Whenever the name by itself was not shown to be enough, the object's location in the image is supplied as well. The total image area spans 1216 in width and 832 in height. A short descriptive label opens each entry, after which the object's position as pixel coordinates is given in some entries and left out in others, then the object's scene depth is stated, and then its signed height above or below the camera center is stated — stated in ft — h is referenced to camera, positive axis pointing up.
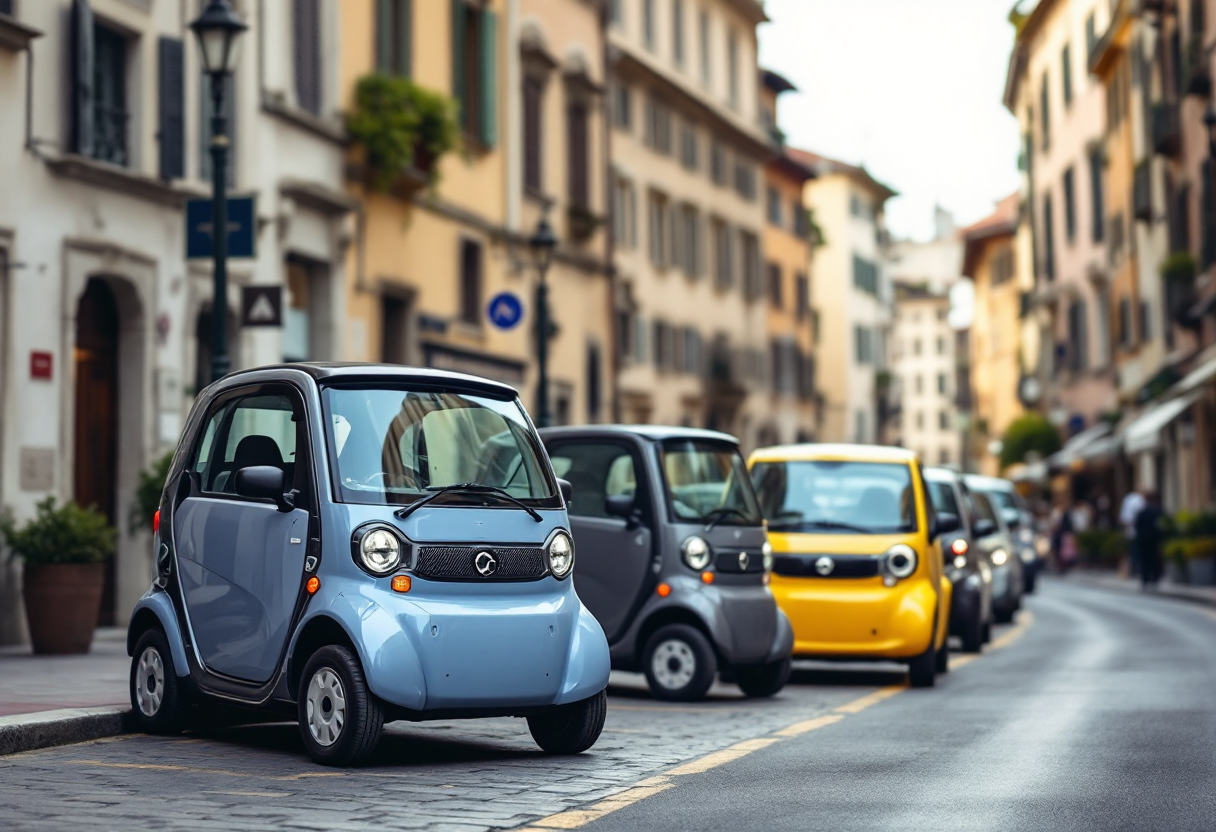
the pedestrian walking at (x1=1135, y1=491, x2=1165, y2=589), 119.24 -0.51
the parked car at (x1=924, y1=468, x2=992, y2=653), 61.05 -0.96
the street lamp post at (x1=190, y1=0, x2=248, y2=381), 52.24 +10.92
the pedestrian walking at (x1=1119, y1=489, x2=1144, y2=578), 126.31 +0.97
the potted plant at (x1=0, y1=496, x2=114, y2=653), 52.60 -0.77
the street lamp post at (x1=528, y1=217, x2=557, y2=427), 79.87 +10.07
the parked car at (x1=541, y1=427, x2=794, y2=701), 43.86 -0.43
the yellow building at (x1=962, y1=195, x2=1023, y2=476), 277.23 +31.40
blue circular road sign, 79.92 +9.11
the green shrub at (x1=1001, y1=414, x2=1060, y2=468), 194.80 +9.26
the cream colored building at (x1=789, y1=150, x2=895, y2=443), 254.27 +30.52
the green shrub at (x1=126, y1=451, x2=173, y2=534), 60.75 +1.46
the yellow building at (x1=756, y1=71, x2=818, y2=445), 195.31 +24.27
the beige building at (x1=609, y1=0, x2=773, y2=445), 146.00 +26.19
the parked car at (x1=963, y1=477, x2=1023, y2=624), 75.82 -1.00
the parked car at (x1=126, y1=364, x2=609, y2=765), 30.07 -0.41
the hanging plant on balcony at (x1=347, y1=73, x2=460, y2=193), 85.10 +18.03
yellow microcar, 48.83 -0.47
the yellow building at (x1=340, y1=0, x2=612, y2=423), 88.28 +17.33
